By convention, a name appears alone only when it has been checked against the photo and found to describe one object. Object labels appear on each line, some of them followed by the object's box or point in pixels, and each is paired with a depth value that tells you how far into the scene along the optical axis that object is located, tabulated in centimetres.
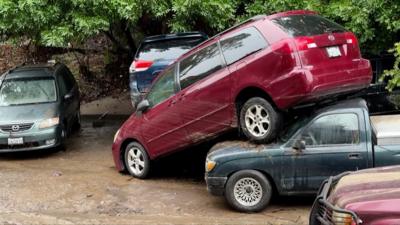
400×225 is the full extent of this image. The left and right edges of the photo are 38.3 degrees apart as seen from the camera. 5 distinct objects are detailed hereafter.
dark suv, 1143
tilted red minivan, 789
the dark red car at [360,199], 427
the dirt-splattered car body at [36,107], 1188
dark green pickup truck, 761
